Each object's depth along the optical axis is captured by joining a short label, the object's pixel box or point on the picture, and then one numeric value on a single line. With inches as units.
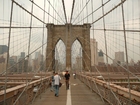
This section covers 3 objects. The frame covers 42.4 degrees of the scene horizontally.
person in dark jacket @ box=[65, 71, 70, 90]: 350.9
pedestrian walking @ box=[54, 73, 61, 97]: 272.4
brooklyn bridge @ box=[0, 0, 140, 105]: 147.5
